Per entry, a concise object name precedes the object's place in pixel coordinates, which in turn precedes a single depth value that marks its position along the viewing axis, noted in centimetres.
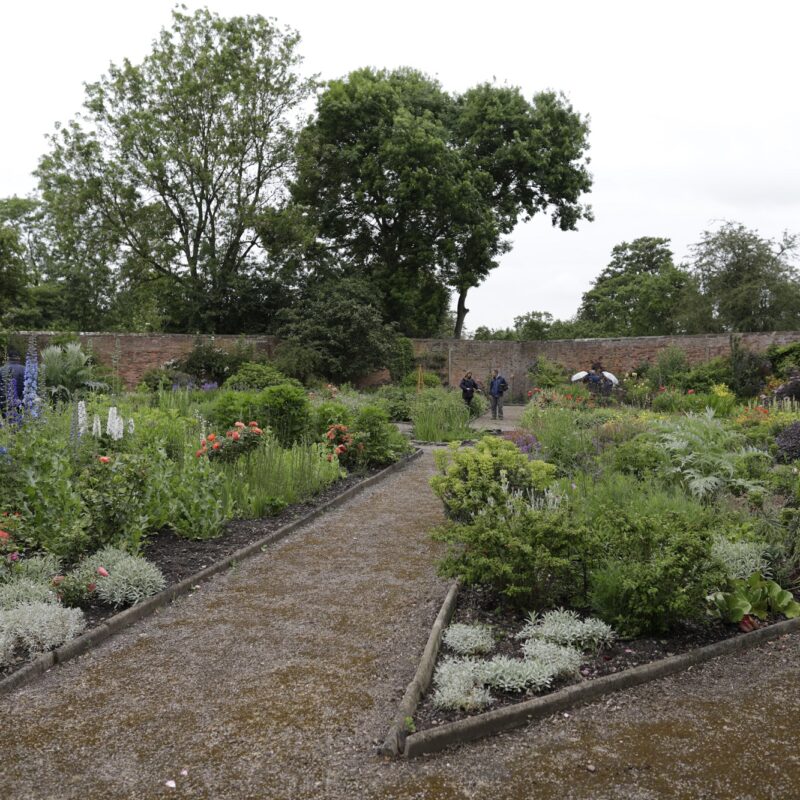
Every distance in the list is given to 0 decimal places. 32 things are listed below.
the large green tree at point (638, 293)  3409
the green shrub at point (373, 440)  962
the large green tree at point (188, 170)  2194
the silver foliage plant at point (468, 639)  373
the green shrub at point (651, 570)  373
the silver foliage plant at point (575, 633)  375
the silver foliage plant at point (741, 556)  446
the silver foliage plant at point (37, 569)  450
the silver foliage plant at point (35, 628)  368
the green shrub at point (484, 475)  584
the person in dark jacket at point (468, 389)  1708
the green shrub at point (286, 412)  929
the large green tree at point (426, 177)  2361
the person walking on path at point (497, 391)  1705
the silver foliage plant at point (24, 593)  405
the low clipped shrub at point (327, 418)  1008
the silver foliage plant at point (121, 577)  441
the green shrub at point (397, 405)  1594
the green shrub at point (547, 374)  2259
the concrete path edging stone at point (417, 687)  289
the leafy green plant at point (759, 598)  405
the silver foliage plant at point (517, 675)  331
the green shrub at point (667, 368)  1969
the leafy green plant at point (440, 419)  1294
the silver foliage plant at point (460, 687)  315
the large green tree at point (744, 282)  2598
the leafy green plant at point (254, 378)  1548
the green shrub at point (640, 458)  680
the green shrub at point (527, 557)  408
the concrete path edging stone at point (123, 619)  353
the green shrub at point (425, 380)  2175
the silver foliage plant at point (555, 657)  343
